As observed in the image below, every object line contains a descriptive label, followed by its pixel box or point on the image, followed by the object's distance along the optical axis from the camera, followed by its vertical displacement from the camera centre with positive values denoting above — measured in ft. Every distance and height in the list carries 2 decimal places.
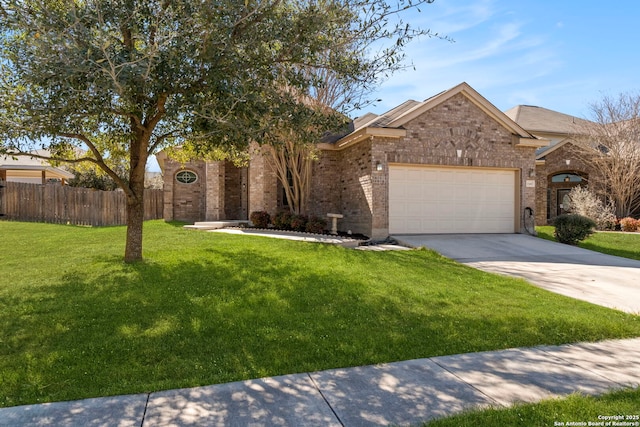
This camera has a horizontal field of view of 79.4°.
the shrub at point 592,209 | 56.34 -0.28
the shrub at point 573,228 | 42.39 -2.33
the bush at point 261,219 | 48.98 -1.66
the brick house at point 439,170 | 41.50 +4.25
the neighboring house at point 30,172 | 76.28 +7.43
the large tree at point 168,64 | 15.87 +6.73
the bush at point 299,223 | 44.97 -1.99
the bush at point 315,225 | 44.14 -2.23
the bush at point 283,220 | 46.44 -1.73
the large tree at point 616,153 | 60.85 +8.72
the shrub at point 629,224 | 55.88 -2.46
